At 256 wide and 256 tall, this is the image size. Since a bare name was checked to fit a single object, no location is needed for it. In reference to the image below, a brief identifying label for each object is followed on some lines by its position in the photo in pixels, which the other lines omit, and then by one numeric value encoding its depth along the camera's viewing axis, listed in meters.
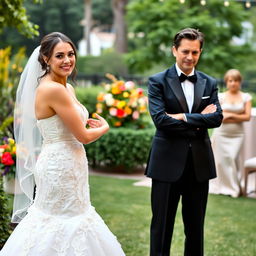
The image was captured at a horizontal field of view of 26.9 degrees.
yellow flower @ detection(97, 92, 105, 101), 10.27
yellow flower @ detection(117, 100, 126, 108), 10.07
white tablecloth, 9.08
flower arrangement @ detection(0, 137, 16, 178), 6.96
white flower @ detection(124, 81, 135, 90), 10.27
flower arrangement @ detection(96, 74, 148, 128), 10.17
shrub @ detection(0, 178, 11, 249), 4.82
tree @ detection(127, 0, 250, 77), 17.06
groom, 4.24
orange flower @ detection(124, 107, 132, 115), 10.20
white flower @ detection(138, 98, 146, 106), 10.24
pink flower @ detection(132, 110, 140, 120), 10.34
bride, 3.71
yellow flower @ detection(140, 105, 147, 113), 10.28
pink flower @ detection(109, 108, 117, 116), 10.14
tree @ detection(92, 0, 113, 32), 42.38
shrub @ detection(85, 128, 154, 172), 10.08
